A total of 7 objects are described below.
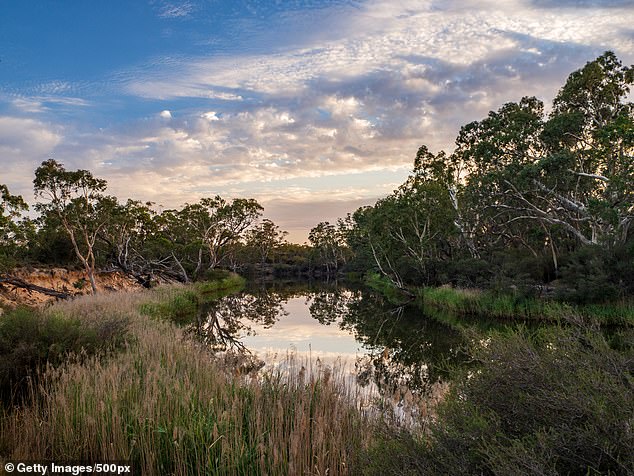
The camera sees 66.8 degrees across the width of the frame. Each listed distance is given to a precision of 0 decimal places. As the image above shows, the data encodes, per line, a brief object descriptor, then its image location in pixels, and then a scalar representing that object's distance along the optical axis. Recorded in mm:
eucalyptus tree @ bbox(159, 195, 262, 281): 53438
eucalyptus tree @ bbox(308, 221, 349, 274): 108688
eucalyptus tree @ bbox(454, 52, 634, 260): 26047
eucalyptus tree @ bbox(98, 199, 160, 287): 39906
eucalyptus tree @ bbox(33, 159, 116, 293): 31953
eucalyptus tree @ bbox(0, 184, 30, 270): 28297
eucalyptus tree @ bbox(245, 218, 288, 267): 92938
